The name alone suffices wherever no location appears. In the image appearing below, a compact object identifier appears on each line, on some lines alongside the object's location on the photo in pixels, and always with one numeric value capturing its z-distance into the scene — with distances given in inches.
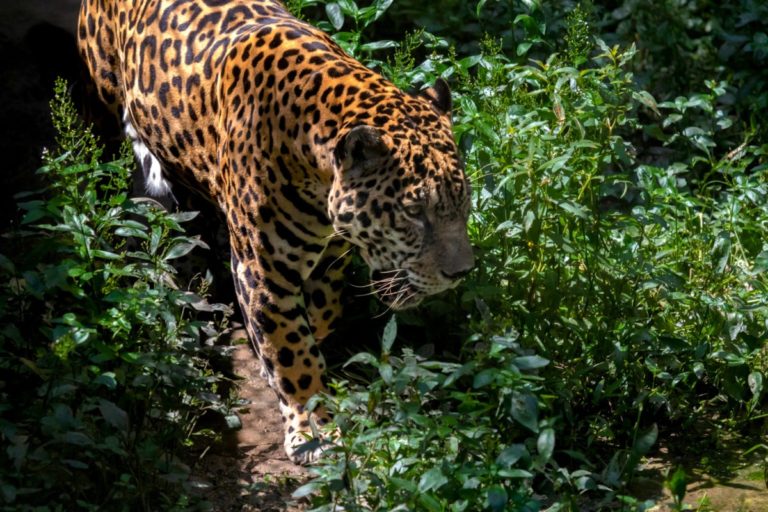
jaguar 459.8
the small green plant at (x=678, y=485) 364.8
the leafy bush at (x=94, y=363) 401.4
